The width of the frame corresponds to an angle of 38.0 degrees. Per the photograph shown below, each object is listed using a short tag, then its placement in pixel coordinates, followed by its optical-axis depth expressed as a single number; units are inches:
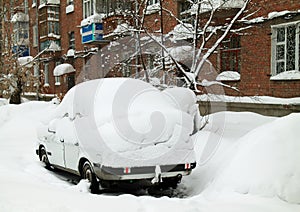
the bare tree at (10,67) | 798.5
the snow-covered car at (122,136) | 260.7
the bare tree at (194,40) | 430.1
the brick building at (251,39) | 537.3
